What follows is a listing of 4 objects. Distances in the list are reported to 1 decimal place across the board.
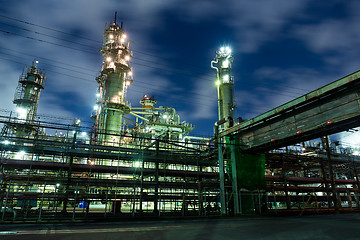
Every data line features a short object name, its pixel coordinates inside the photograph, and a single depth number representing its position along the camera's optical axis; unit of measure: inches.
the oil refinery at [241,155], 471.2
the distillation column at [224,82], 1400.3
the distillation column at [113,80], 1294.3
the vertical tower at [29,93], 1593.3
